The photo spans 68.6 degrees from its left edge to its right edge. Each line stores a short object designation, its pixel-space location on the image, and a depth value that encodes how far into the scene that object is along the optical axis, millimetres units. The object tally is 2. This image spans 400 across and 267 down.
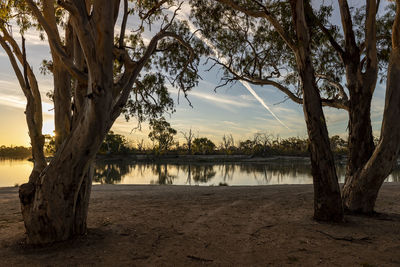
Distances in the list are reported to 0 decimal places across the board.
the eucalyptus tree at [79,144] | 3092
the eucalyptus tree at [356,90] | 4598
